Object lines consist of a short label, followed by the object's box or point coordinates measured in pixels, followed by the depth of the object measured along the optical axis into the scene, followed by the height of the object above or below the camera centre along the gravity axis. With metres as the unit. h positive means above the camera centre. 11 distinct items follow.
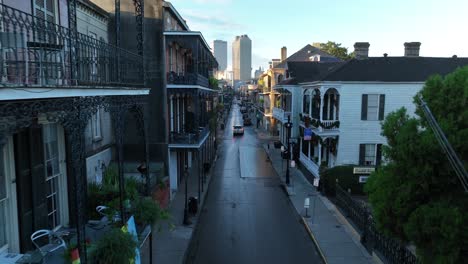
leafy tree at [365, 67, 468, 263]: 6.99 -1.93
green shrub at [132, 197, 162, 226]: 10.30 -3.40
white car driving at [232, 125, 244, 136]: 54.25 -5.62
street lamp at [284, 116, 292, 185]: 25.09 -4.42
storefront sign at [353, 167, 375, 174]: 21.73 -4.53
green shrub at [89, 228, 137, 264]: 7.15 -3.11
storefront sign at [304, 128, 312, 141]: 24.40 -2.75
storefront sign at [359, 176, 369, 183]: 21.70 -5.05
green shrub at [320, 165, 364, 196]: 21.52 -5.06
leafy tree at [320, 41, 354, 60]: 62.78 +7.38
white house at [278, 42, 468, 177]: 22.22 -0.61
